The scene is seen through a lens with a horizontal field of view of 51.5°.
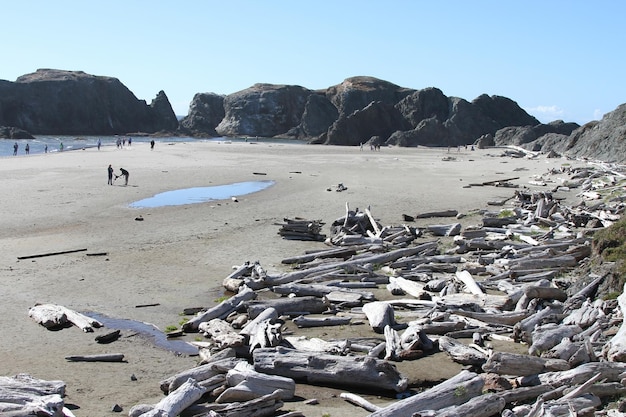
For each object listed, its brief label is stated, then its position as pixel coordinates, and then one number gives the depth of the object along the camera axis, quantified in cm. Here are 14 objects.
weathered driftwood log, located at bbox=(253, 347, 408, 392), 843
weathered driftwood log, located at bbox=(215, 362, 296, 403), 791
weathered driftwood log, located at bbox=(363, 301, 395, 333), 1084
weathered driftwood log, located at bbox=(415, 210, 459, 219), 2406
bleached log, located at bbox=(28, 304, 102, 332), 1148
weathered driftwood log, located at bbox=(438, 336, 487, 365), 915
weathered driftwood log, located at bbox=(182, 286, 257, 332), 1144
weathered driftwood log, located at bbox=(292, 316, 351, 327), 1149
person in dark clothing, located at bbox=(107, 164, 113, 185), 3559
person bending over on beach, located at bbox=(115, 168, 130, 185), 3634
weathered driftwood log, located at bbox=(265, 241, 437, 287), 1423
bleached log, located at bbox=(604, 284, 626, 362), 782
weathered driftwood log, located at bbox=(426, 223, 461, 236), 1988
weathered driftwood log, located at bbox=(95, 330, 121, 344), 1076
